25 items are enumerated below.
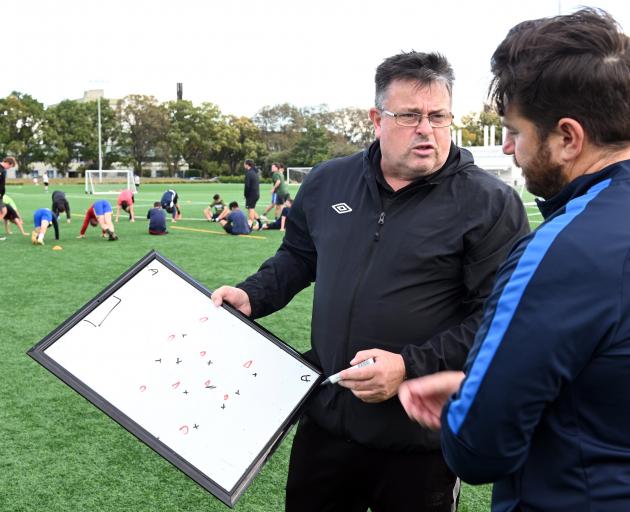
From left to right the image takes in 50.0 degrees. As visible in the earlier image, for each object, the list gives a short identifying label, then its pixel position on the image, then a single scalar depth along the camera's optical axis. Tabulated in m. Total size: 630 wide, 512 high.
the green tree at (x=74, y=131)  74.56
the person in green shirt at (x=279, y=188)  19.03
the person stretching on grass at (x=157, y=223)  16.41
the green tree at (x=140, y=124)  81.31
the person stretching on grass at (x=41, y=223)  14.43
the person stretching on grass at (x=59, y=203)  17.84
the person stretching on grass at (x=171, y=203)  20.59
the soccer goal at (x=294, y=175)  53.47
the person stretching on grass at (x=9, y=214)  16.08
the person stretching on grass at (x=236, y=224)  16.34
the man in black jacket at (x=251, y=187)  18.45
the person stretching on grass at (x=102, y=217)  14.98
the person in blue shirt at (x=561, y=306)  1.16
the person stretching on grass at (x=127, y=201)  20.08
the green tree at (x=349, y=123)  99.56
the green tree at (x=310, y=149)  82.94
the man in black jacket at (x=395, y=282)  2.25
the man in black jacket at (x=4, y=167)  15.84
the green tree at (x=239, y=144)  84.06
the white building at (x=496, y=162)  34.91
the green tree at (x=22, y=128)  71.44
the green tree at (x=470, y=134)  78.88
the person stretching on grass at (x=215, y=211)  20.34
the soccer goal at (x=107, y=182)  42.16
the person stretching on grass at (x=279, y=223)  18.00
